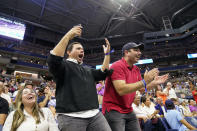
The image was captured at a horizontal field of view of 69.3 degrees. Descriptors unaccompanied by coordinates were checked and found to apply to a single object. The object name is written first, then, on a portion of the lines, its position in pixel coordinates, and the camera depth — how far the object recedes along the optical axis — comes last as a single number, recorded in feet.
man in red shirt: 5.44
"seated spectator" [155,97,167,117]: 14.52
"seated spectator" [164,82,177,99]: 20.93
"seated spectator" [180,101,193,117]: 15.96
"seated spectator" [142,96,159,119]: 14.46
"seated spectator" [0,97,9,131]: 8.79
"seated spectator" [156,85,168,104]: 20.81
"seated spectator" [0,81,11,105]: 13.86
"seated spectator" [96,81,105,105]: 16.19
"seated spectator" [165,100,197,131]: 10.14
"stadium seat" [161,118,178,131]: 10.91
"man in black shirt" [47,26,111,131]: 4.57
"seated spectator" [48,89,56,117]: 12.47
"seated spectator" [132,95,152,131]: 11.50
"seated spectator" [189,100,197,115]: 18.02
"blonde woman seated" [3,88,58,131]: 5.95
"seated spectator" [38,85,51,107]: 14.03
